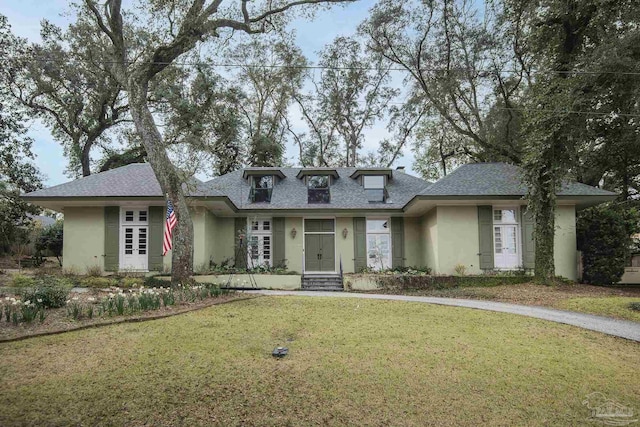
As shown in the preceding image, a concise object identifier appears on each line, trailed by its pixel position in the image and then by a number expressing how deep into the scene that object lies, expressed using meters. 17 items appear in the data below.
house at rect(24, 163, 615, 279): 15.50
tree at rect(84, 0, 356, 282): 11.53
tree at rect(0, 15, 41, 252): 20.25
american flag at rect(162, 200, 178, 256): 11.80
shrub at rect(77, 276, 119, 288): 12.93
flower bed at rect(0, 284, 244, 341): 6.82
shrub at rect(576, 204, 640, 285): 15.03
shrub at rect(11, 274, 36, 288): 11.21
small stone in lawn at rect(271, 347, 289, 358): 5.74
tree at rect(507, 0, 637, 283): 13.10
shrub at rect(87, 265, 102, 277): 15.00
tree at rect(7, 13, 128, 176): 22.56
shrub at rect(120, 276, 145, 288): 12.81
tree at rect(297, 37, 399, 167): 28.61
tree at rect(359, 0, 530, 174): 19.64
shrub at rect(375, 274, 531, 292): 14.57
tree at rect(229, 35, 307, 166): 27.59
